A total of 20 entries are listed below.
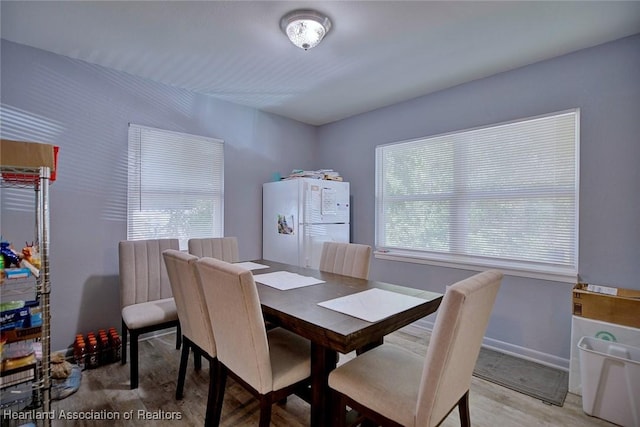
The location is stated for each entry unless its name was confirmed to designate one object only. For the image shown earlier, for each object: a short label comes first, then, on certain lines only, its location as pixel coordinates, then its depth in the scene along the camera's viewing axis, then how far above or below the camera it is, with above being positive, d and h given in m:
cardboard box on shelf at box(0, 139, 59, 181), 1.21 +0.22
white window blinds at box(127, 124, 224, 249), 2.81 +0.25
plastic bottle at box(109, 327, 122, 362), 2.42 -1.08
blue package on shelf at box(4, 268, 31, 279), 1.28 -0.27
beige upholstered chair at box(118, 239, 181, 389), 2.06 -0.66
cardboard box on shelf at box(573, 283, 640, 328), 1.90 -0.58
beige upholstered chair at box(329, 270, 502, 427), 1.04 -0.71
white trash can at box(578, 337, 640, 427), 1.70 -0.97
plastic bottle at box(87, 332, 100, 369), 2.29 -1.09
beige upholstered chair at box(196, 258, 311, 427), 1.27 -0.62
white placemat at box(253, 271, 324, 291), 1.92 -0.46
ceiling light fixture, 1.88 +1.18
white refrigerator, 3.29 -0.07
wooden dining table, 1.23 -0.47
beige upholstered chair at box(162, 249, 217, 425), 1.60 -0.55
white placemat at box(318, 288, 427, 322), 1.40 -0.46
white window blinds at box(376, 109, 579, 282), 2.43 +0.14
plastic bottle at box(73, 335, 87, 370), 2.29 -1.09
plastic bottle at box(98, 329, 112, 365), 2.36 -1.09
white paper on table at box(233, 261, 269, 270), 2.49 -0.46
